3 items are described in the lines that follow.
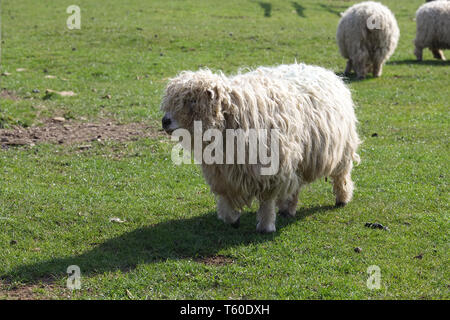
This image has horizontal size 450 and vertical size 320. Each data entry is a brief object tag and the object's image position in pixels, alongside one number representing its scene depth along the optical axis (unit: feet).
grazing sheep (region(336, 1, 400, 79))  53.36
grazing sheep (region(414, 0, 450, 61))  62.75
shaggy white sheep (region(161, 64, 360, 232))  21.50
